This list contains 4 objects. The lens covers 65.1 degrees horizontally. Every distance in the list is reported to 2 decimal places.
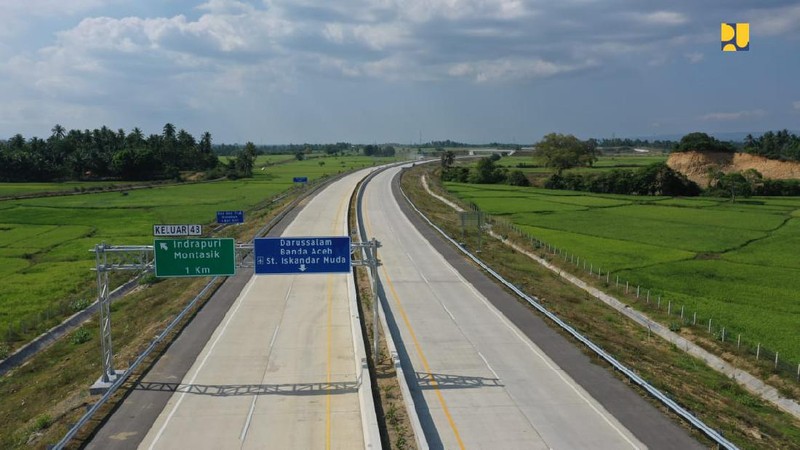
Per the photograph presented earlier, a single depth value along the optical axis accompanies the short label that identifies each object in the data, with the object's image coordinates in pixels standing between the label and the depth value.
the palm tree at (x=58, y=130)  197.02
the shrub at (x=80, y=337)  33.28
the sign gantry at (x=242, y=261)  25.86
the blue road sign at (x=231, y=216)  51.67
